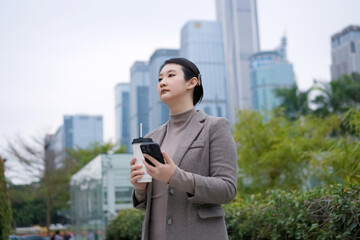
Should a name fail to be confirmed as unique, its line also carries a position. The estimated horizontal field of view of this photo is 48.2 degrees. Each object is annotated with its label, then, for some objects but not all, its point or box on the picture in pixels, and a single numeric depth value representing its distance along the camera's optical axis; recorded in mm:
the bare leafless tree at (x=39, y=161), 14812
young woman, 1285
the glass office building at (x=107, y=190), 8391
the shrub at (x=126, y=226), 6238
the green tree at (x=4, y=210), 3561
